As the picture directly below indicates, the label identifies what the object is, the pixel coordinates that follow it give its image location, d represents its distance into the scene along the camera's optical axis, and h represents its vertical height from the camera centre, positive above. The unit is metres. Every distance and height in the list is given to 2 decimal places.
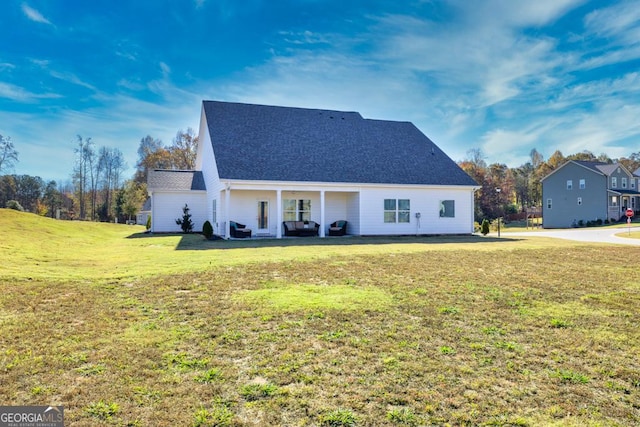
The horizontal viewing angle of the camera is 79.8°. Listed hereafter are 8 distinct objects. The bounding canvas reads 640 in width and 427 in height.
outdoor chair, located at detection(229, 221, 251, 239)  18.52 -0.49
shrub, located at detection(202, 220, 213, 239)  17.73 -0.42
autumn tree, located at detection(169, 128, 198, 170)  46.31 +8.66
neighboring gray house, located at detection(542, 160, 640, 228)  41.81 +3.01
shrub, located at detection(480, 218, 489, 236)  21.70 -0.51
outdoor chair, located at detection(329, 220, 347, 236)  20.25 -0.39
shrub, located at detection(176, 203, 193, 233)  23.45 +0.01
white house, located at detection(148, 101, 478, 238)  19.08 +2.14
